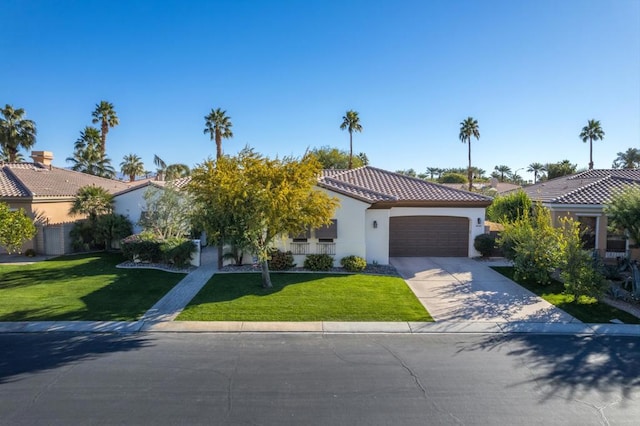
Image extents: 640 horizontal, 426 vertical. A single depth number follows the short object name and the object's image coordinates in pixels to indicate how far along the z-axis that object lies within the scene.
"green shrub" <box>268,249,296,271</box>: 17.08
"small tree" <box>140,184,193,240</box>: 20.61
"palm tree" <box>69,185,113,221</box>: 21.59
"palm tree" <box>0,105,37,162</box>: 34.03
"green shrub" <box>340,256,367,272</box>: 17.03
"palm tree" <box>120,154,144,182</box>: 46.31
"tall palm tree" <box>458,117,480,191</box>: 53.16
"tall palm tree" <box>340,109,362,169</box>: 53.47
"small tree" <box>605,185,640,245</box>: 13.45
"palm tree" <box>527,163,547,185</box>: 94.22
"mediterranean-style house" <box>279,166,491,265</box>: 17.66
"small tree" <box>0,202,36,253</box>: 13.62
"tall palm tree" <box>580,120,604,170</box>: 54.66
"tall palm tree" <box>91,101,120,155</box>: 44.12
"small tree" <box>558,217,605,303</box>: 12.45
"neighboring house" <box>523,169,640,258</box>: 18.94
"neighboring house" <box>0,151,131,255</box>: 21.17
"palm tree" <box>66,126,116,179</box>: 39.47
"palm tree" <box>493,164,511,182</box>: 107.00
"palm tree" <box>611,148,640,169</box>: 60.53
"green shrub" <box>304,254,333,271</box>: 17.19
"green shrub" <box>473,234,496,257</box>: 20.00
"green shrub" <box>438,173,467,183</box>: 80.53
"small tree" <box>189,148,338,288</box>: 12.89
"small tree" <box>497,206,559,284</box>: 14.41
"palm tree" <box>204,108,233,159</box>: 42.38
